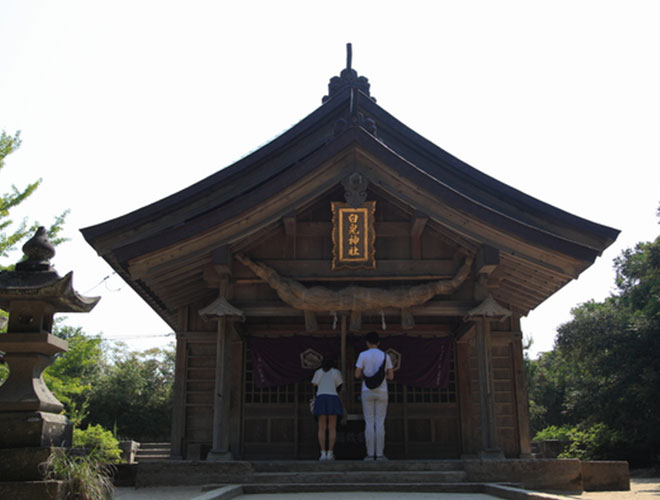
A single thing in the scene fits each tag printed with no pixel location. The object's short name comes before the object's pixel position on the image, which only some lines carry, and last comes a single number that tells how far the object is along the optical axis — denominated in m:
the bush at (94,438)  18.49
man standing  9.49
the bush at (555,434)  27.73
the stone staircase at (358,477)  7.80
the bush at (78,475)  5.63
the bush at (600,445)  24.30
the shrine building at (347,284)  9.96
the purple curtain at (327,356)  11.64
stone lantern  5.95
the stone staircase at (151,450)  20.23
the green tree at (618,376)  24.06
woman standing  9.59
